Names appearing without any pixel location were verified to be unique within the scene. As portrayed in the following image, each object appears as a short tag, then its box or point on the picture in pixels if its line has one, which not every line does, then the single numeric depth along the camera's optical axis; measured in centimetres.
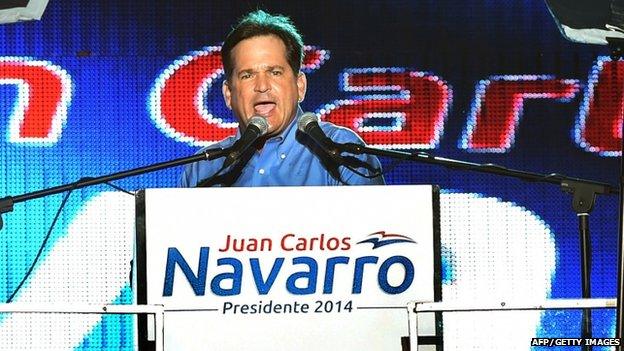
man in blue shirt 937
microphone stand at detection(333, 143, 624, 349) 671
